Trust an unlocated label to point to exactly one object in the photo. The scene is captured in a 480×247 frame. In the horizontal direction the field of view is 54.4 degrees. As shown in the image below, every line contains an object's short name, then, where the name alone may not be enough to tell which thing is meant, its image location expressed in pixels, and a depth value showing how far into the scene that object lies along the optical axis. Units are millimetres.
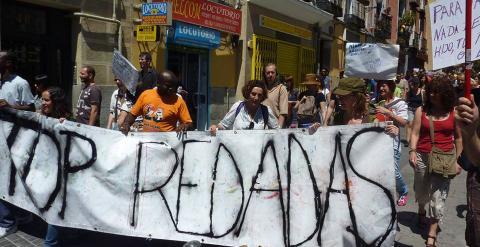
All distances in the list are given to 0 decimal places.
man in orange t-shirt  4492
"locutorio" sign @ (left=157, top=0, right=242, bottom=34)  9969
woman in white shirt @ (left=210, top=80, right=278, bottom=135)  4512
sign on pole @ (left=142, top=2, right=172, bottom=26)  8750
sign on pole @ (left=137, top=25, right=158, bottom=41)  9023
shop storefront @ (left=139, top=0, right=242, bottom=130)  10023
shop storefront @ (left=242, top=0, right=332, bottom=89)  13734
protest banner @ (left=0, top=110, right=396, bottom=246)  3549
